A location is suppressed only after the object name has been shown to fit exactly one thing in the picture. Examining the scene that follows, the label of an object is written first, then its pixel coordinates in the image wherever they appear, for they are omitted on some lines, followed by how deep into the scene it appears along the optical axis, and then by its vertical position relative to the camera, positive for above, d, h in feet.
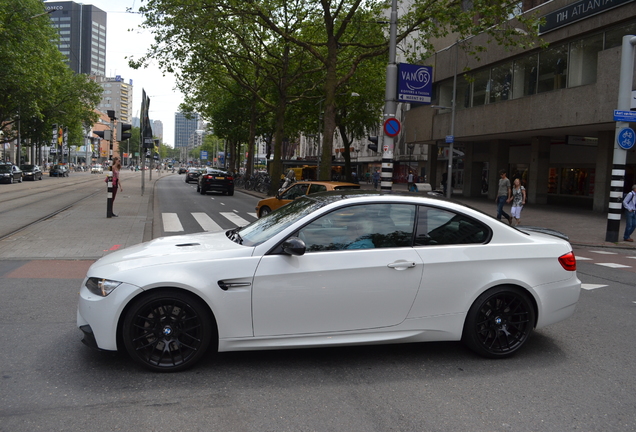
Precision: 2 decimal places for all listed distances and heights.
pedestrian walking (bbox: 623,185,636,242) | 47.01 -1.51
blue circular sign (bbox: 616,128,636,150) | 45.37 +4.25
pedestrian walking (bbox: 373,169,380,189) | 168.96 -0.16
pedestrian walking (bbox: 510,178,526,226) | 54.13 -1.21
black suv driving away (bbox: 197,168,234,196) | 104.53 -2.11
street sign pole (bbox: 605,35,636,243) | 45.55 +6.81
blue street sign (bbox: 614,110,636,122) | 45.01 +6.03
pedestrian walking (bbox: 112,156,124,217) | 53.72 -0.55
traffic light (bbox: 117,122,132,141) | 63.78 +4.02
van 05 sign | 46.21 +8.01
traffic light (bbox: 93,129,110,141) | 59.11 +3.31
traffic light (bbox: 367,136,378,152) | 69.51 +4.43
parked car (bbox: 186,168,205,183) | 166.40 -1.84
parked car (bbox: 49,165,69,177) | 205.75 -2.92
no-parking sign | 44.73 +4.24
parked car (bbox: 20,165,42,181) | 167.06 -3.07
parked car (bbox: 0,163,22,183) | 137.44 -3.13
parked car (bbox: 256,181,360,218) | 47.34 -1.33
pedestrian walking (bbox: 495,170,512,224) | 59.31 -0.67
